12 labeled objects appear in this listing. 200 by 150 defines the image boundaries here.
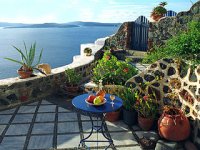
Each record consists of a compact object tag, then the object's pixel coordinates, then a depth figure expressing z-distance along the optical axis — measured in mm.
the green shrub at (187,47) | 3687
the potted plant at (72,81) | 5026
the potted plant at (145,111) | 3683
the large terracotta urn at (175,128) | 3253
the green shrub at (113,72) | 4653
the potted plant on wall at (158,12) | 8712
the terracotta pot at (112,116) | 3978
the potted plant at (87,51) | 6835
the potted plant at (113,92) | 3982
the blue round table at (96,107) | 2969
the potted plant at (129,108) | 3852
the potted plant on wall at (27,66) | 4753
